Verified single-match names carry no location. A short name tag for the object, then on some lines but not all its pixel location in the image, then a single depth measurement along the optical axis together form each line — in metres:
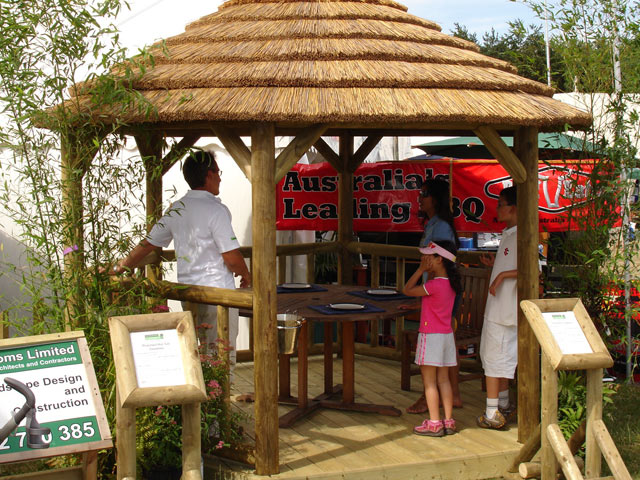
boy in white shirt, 6.04
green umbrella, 12.95
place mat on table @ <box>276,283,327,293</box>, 7.41
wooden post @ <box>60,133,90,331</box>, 4.99
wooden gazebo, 5.03
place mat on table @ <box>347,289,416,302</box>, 6.85
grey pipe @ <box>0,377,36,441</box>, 3.87
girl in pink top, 5.85
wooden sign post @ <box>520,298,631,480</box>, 4.56
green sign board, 3.92
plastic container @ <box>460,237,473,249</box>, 14.06
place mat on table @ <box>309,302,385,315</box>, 6.18
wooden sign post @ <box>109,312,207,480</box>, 3.93
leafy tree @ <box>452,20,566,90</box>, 34.92
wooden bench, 7.09
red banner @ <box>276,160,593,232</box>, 9.23
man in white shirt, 5.66
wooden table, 6.22
